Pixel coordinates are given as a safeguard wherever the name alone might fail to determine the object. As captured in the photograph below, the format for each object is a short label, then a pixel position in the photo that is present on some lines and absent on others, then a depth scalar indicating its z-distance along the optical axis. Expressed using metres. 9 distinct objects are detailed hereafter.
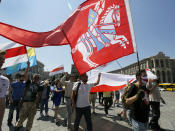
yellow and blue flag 5.29
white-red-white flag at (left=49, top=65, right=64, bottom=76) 12.78
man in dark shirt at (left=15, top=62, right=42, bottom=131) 3.34
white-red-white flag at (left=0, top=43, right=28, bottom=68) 4.50
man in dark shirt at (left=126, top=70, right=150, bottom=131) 2.18
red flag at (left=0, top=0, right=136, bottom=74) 2.38
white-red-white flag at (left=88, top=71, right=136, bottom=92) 5.39
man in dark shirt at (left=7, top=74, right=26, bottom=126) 4.77
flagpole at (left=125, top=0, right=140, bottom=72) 2.08
